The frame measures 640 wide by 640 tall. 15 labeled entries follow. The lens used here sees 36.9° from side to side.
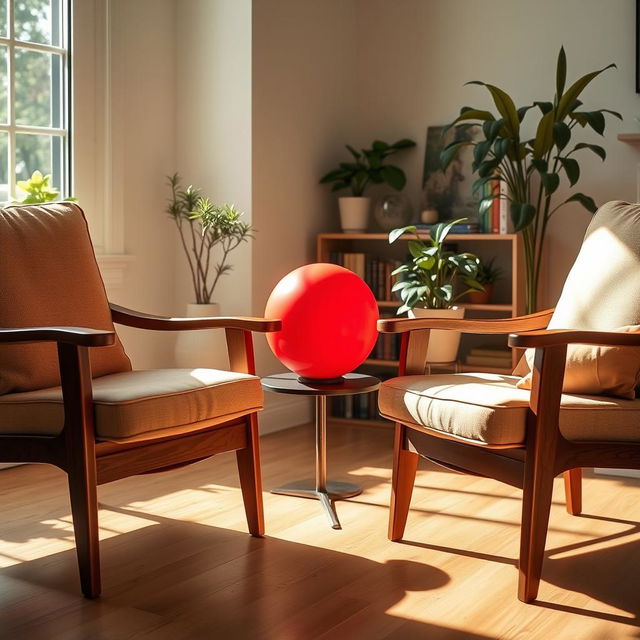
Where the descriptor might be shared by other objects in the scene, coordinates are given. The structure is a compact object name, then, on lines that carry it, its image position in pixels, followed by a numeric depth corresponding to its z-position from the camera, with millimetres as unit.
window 3713
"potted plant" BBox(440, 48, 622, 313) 3883
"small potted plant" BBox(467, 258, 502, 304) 4414
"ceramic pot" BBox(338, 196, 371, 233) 4637
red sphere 2932
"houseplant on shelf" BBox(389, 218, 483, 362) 4047
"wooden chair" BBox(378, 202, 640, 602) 2248
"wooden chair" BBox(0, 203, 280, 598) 2252
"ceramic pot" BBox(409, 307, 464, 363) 4155
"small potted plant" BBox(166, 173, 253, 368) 4012
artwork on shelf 4598
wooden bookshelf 4230
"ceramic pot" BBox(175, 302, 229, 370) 4094
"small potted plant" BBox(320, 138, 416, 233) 4629
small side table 2977
